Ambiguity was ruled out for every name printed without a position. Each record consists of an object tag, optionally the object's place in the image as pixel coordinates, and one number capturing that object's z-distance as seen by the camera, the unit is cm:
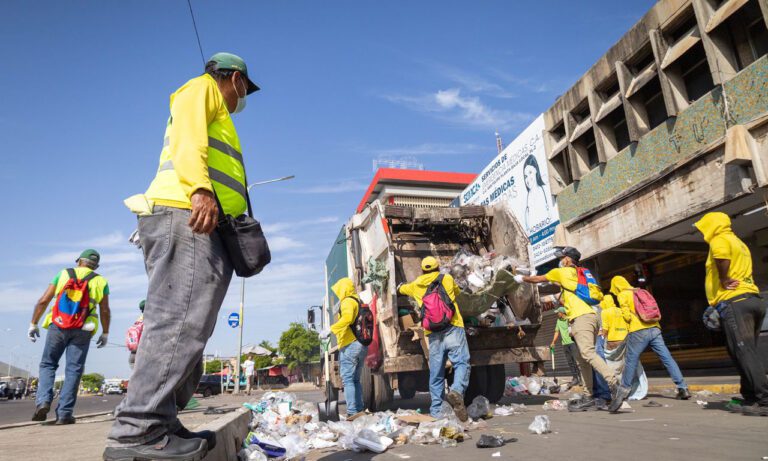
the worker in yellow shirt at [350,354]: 590
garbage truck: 617
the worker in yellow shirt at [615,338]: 666
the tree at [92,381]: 7681
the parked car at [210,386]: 2181
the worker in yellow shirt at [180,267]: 183
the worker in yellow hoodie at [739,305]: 426
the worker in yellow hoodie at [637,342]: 599
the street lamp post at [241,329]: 2000
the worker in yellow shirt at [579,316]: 551
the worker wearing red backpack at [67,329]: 499
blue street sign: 2061
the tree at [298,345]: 4494
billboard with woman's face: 1378
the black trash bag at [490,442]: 370
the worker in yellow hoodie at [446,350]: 514
